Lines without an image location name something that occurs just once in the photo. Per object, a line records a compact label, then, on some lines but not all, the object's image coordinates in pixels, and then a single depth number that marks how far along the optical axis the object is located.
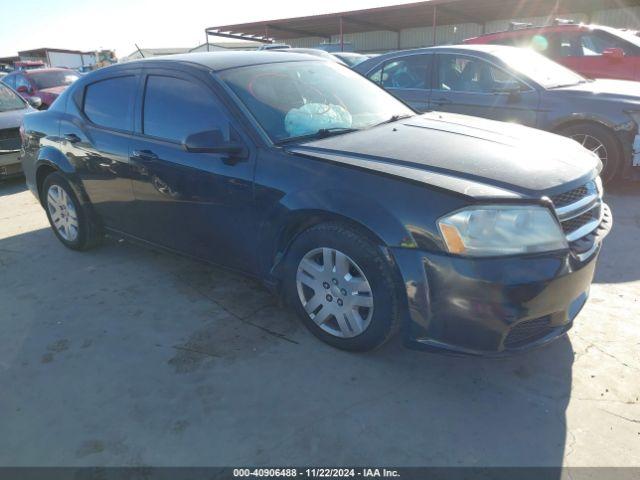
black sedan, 2.18
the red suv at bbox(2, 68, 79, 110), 11.53
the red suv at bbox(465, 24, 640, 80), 7.36
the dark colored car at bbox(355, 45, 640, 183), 5.18
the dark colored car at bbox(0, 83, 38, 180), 6.88
